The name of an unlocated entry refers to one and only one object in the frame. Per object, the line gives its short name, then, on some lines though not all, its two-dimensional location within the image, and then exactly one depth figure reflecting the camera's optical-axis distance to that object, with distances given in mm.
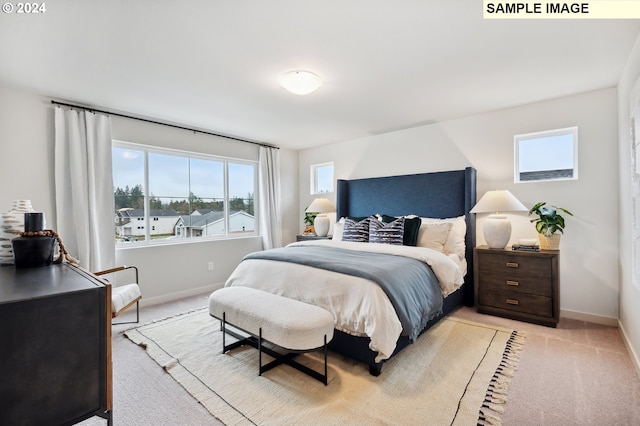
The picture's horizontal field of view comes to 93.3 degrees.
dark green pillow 3583
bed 2145
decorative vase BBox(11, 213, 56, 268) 1196
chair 2712
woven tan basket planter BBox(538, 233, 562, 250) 3098
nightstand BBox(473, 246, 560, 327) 2971
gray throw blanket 2197
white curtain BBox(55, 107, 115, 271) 3195
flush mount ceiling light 2600
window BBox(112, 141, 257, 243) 3840
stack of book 3150
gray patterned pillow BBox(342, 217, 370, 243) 3885
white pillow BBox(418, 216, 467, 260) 3541
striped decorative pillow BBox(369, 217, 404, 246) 3566
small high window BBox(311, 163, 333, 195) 5566
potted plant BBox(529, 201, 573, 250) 3066
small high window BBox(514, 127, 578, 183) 3287
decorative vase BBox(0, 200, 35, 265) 1231
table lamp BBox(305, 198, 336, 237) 5008
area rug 1744
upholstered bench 1989
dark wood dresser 763
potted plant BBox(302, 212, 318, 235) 5398
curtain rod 3273
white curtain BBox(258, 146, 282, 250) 5223
